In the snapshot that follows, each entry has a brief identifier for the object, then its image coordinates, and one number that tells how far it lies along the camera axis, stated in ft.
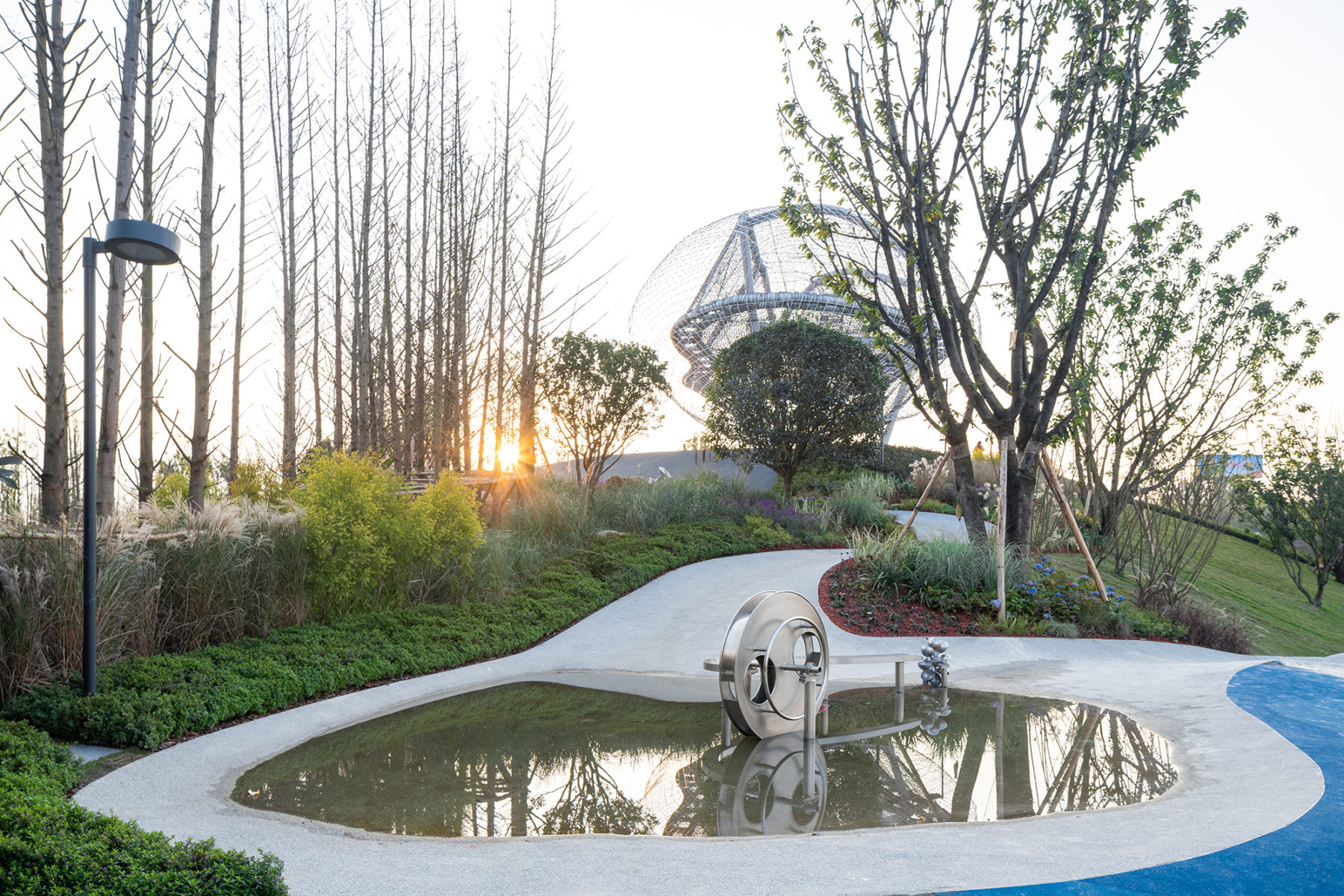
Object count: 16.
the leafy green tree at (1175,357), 43.75
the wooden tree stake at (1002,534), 29.22
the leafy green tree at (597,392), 54.34
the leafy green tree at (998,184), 31.14
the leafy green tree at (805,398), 55.88
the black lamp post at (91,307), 16.08
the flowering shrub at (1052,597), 30.53
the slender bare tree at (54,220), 20.16
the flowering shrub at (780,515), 47.73
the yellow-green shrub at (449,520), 27.07
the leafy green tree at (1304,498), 56.18
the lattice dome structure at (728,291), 79.30
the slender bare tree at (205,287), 25.59
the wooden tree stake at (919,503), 34.86
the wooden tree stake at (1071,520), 31.58
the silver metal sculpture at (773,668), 16.81
